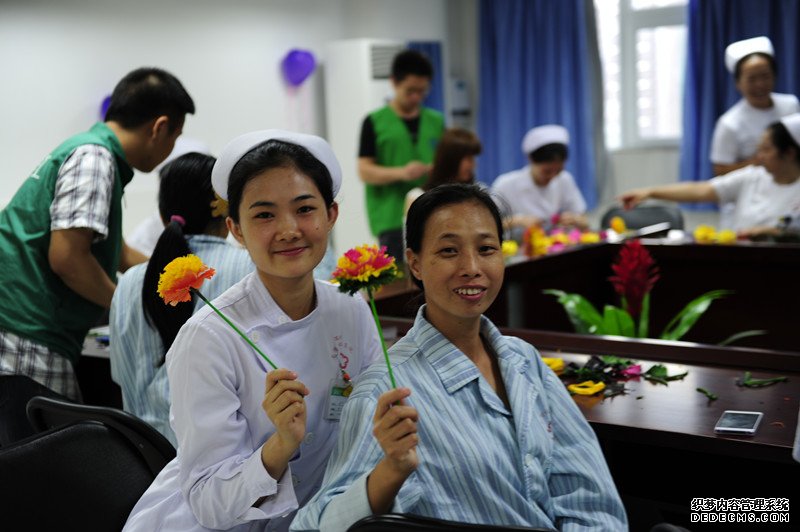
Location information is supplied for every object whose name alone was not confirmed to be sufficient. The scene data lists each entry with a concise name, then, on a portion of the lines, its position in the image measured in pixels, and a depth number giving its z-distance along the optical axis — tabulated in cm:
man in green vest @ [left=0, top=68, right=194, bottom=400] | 240
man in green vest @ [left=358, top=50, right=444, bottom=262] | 467
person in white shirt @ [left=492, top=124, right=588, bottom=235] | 518
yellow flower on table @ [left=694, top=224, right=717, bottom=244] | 420
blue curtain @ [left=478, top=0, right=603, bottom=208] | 688
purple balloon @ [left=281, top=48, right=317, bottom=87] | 651
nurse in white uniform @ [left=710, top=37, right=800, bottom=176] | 527
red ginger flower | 294
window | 671
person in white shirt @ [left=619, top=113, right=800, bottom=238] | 425
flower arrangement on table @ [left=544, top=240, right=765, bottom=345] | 291
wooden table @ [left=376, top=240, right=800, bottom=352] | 384
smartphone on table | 173
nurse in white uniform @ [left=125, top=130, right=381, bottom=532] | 143
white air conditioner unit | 659
